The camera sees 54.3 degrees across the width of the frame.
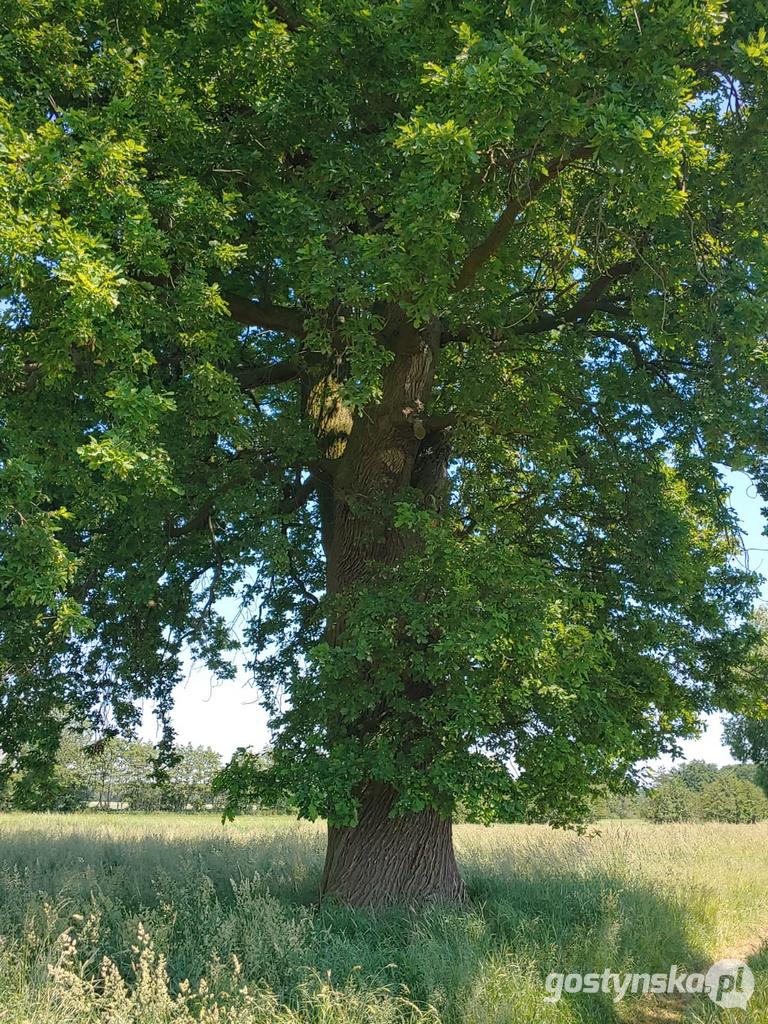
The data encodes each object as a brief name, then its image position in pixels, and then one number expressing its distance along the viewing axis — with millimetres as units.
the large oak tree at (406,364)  5230
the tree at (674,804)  57625
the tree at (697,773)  83000
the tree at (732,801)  57375
